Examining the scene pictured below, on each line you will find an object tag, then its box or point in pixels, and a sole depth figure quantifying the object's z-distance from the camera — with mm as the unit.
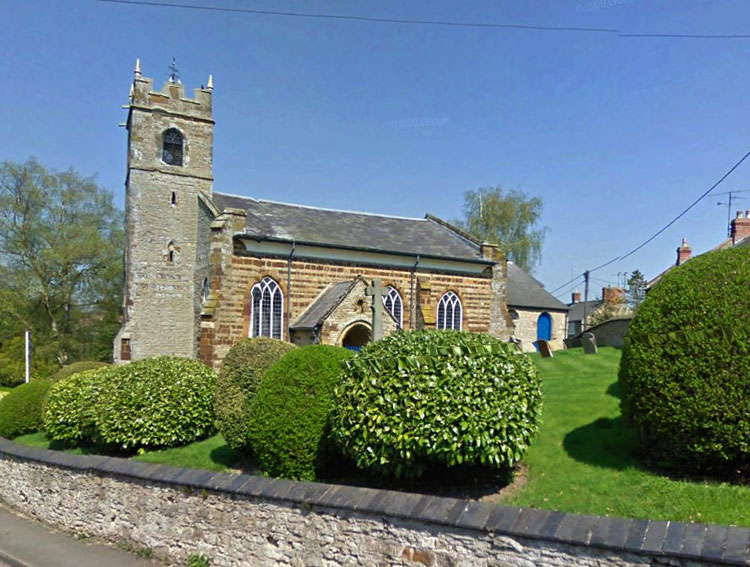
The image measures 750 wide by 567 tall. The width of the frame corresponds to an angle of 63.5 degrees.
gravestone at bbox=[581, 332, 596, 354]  19672
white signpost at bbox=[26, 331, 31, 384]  31969
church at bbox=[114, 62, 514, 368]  23000
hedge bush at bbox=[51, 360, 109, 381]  19094
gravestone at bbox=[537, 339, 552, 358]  20391
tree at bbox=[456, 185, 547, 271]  49562
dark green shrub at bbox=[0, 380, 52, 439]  17719
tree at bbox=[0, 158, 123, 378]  39688
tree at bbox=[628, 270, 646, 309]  57188
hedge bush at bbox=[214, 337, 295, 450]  10969
